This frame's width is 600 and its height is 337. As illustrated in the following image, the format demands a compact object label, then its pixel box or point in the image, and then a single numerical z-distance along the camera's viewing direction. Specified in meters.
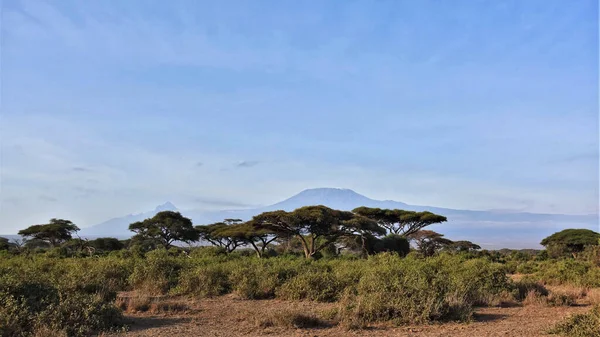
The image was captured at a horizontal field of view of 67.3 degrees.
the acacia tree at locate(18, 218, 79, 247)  41.31
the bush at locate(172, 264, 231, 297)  13.51
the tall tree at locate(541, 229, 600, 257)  40.16
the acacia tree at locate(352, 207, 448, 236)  41.78
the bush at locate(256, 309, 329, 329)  8.81
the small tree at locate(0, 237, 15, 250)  37.39
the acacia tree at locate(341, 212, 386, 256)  32.31
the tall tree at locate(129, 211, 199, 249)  41.85
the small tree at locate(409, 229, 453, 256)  41.98
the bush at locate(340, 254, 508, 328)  9.15
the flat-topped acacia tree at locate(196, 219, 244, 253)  36.49
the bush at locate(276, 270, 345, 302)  12.32
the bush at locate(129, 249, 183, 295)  14.03
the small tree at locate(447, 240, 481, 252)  43.19
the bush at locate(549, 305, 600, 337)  7.34
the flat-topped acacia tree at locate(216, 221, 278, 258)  34.38
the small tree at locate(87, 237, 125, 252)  38.78
